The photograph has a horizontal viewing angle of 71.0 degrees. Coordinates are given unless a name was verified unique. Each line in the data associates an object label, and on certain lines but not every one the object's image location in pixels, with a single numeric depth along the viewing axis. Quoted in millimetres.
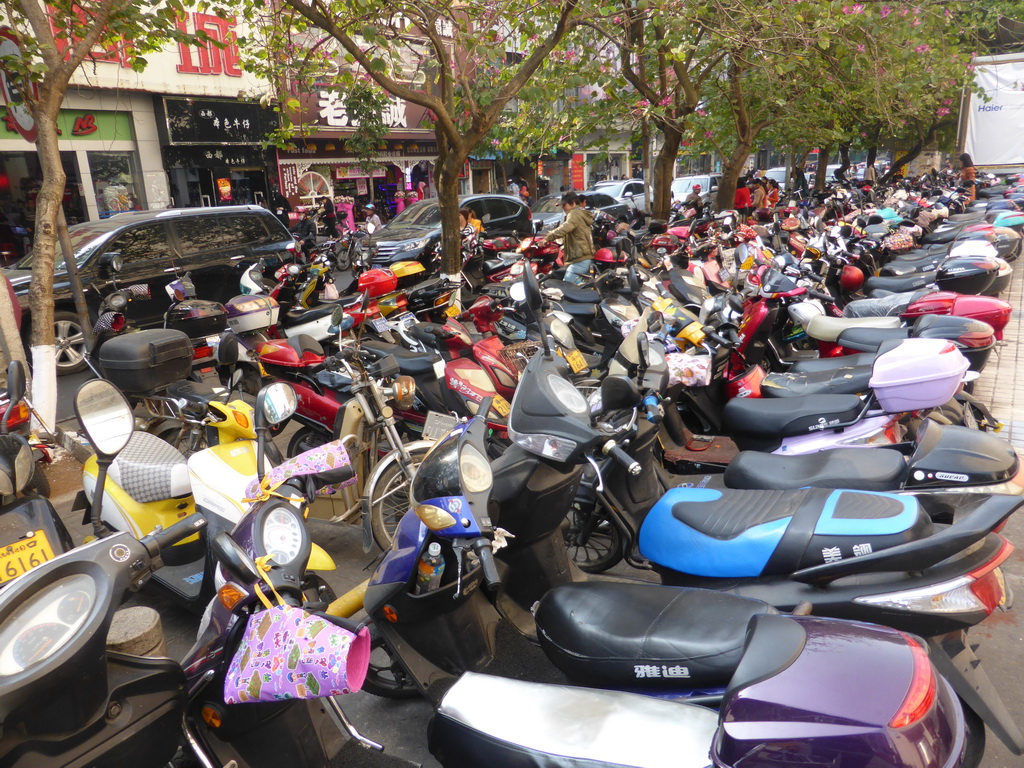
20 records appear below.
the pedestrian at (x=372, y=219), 15575
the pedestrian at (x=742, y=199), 15758
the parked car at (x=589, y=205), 17188
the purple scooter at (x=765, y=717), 1350
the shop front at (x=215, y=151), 14938
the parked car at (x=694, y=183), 23312
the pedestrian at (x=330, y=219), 16719
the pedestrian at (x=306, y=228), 14797
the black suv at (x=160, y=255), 7648
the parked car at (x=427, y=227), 11773
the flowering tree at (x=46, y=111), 4898
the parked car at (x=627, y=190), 20727
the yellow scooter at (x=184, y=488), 3301
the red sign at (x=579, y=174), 31047
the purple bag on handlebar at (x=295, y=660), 1522
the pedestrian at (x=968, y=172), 19016
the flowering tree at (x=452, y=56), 5840
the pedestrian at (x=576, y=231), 9914
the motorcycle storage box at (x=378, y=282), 6461
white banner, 18214
